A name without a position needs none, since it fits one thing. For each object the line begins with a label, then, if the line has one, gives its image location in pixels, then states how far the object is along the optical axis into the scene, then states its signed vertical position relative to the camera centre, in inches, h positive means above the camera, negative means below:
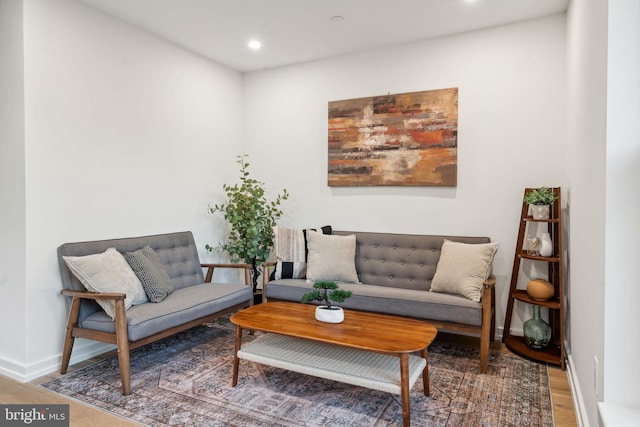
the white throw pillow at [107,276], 104.6 -19.2
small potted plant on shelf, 119.4 +2.0
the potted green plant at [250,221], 159.9 -6.3
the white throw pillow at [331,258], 142.3 -19.1
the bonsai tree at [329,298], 98.8 -24.5
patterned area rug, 85.5 -46.3
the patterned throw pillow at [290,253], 147.9 -18.0
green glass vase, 119.3 -38.3
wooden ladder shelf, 114.0 -27.7
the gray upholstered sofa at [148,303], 98.7 -28.7
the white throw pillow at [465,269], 118.2 -19.5
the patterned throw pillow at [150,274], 117.7 -21.1
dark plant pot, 165.2 -38.5
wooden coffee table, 81.2 -35.2
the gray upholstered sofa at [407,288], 111.9 -27.7
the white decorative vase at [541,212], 120.6 -1.5
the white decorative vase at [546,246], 119.3 -11.9
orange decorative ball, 117.1 -25.0
